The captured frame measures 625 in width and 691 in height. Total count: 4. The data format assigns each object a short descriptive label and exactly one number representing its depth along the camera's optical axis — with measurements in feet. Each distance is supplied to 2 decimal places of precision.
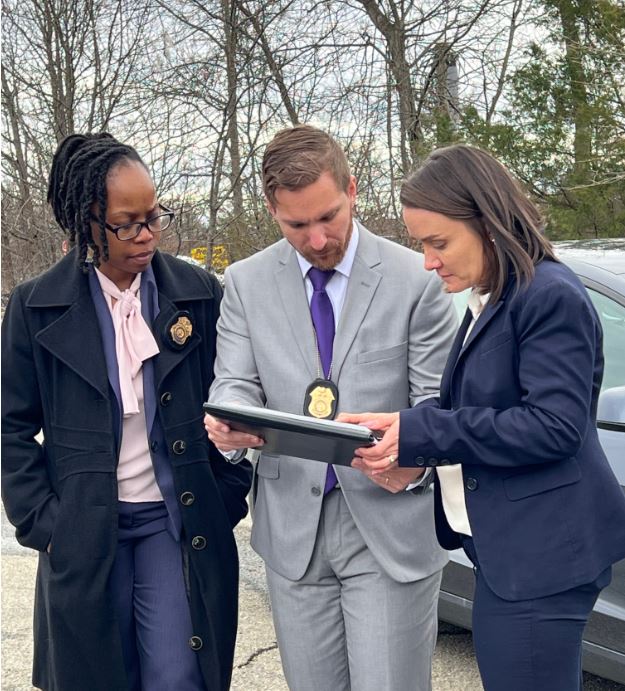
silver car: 10.69
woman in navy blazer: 6.91
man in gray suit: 8.70
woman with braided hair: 9.25
